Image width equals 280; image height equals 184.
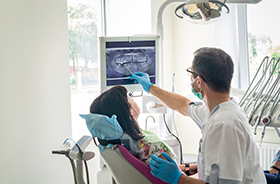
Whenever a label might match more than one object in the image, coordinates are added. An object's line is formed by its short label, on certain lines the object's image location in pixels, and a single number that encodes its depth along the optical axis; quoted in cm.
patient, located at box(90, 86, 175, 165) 181
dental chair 170
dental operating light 189
